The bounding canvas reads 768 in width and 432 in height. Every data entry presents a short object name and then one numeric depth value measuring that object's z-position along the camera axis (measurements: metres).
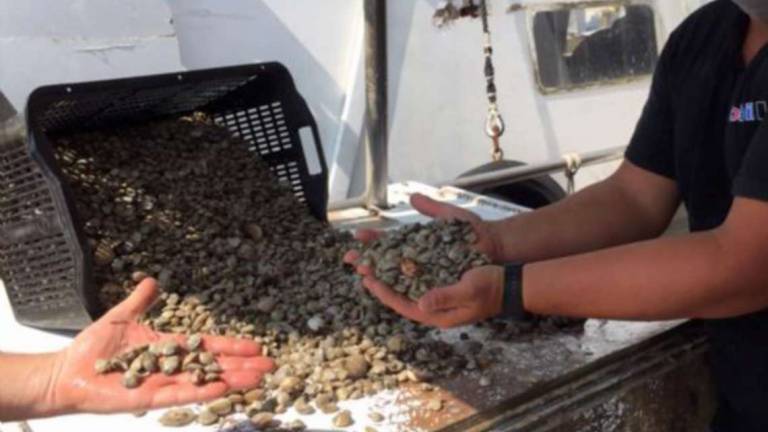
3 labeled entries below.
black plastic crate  1.67
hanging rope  3.25
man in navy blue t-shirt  1.22
